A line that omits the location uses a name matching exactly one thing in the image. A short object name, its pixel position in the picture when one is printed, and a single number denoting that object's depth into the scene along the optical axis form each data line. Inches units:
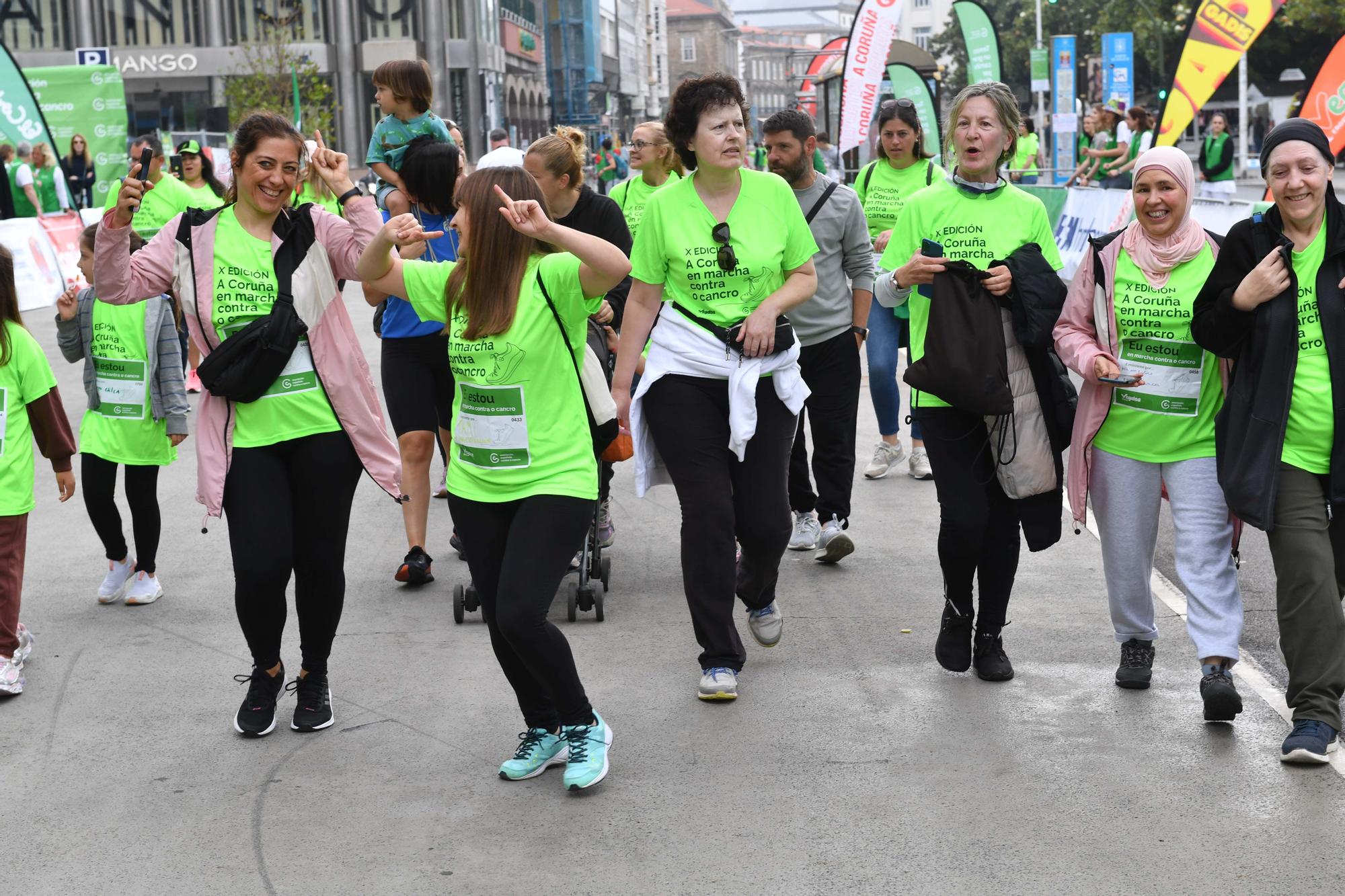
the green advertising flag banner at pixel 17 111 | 876.6
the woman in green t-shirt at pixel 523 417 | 167.6
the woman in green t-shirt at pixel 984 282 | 204.1
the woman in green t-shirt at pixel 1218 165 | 722.2
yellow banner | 604.7
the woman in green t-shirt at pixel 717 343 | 199.6
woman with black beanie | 175.5
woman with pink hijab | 189.2
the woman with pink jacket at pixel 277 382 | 188.4
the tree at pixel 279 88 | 1863.9
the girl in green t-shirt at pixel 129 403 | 261.0
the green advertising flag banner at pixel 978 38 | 985.5
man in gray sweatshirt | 270.2
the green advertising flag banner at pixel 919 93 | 959.6
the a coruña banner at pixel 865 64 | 759.1
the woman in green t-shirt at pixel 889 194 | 336.2
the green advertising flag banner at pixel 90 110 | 1040.8
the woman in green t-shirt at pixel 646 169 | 319.0
